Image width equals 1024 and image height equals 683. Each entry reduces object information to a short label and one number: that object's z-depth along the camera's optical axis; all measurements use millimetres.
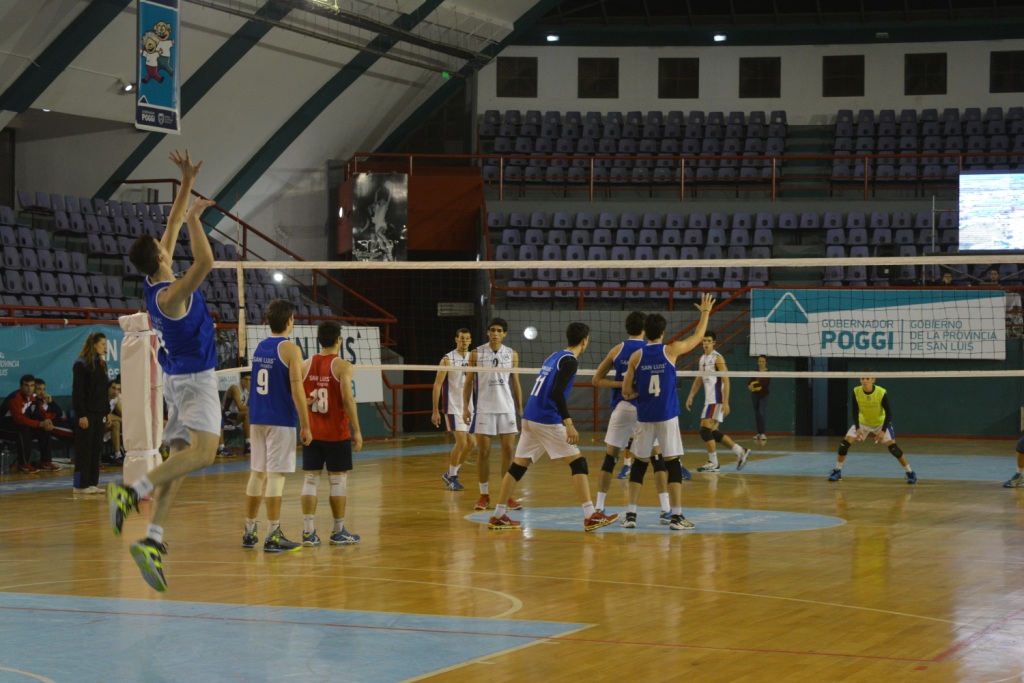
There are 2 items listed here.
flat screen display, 26344
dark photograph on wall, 28219
